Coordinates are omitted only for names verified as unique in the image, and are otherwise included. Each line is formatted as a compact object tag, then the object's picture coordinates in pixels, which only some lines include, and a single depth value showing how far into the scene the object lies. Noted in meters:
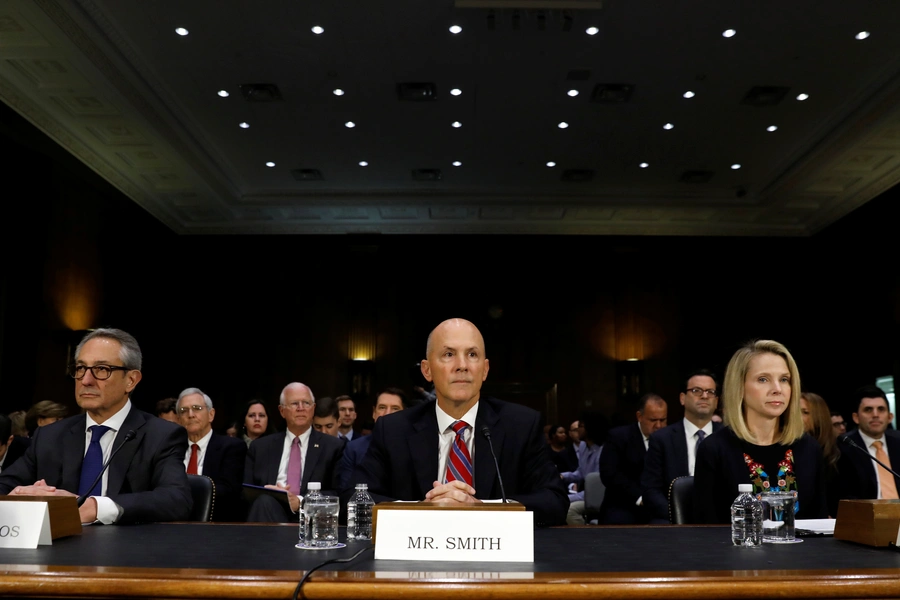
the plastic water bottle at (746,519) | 1.96
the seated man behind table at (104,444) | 2.75
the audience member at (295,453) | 5.34
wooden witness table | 1.36
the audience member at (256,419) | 7.45
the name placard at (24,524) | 1.81
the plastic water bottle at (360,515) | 2.10
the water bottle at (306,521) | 1.94
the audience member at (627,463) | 5.52
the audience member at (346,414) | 7.61
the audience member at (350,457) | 4.72
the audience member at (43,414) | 6.12
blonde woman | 2.79
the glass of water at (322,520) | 1.90
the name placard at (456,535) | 1.64
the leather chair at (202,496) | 3.07
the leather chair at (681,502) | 3.06
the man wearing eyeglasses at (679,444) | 4.80
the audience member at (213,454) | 4.99
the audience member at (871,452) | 4.27
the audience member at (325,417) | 6.77
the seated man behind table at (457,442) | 2.67
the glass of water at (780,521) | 2.03
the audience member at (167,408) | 6.59
